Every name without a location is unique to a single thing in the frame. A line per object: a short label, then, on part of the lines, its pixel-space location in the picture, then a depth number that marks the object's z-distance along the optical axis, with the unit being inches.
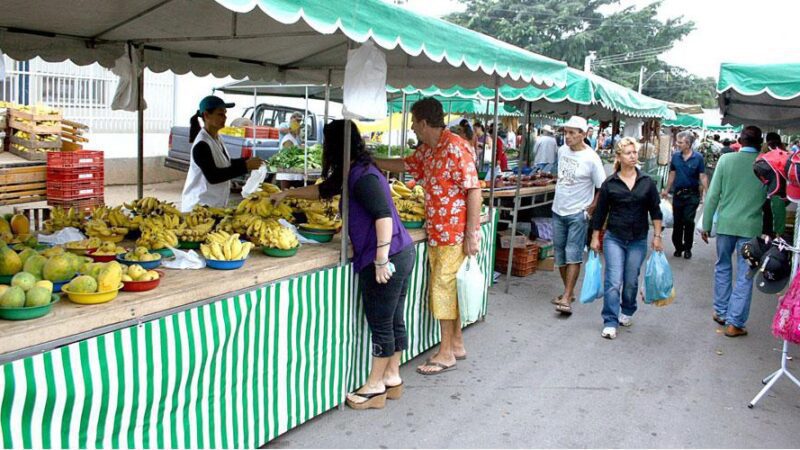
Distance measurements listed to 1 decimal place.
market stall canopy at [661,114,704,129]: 1054.4
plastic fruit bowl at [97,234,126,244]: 152.8
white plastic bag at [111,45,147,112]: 208.8
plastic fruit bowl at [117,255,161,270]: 128.5
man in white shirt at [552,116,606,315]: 272.4
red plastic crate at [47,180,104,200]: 353.1
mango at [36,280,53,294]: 107.7
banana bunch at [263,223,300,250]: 154.3
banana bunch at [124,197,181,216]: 174.1
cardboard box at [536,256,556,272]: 358.0
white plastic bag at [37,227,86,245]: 149.2
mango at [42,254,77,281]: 113.9
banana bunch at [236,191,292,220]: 187.0
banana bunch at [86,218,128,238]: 152.2
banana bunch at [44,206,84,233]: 162.4
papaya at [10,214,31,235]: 152.3
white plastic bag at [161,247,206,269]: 139.3
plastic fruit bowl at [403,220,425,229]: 202.7
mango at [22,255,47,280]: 114.4
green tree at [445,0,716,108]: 1759.4
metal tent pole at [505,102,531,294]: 301.7
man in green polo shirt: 239.0
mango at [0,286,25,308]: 98.7
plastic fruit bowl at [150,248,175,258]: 141.4
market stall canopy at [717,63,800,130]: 210.4
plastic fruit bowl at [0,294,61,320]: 99.0
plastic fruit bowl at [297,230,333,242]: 177.0
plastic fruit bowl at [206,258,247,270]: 138.3
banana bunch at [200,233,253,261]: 140.3
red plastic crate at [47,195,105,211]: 355.9
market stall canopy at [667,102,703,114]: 723.4
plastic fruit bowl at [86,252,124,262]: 131.3
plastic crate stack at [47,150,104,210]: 350.9
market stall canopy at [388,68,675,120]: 318.0
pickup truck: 549.6
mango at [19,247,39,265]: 117.6
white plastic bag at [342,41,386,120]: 148.3
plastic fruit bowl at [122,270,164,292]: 117.0
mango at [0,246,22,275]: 113.3
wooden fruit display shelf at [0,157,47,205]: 336.8
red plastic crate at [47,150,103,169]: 349.4
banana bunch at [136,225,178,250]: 142.1
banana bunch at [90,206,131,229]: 163.6
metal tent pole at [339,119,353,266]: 157.4
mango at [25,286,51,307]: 100.8
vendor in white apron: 210.7
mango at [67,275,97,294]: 108.4
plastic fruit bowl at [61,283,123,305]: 108.4
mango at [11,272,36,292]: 103.3
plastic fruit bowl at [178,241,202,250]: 153.5
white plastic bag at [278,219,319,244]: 176.5
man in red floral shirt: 187.2
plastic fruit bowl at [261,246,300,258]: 154.3
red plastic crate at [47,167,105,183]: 352.2
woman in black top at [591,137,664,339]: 235.3
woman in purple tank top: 154.2
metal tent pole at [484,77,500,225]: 240.4
